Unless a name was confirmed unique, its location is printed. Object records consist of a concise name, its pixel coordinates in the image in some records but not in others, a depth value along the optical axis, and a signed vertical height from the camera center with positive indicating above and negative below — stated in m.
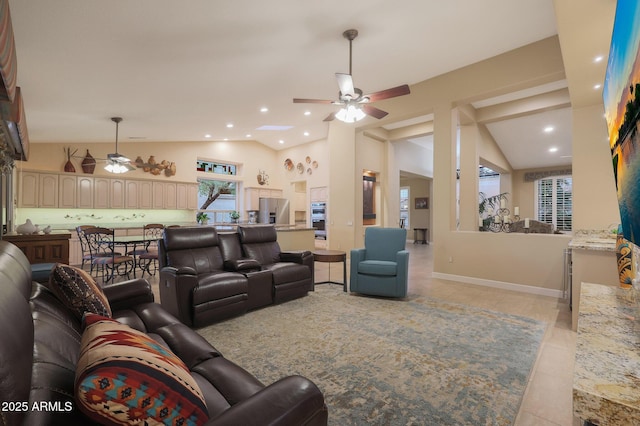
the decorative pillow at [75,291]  1.65 -0.42
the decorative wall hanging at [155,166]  7.96 +1.34
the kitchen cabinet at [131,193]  7.73 +0.58
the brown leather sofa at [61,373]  0.64 -0.48
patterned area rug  1.83 -1.14
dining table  4.71 -0.40
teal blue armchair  3.94 -0.65
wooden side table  4.34 -0.59
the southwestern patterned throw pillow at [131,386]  0.70 -0.42
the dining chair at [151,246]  5.09 -0.65
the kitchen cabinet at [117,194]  7.55 +0.55
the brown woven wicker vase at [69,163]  6.94 +1.21
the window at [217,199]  9.53 +0.56
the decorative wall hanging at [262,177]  10.23 +1.32
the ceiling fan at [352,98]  3.32 +1.39
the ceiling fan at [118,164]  6.08 +1.10
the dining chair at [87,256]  4.90 -0.65
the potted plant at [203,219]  8.02 -0.09
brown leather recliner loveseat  3.03 -0.66
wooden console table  4.22 -0.44
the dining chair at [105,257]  4.64 -0.66
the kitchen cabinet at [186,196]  8.60 +0.57
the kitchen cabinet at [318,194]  9.27 +0.70
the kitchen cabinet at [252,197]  9.91 +0.63
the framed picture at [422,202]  11.73 +0.54
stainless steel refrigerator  9.70 +0.19
